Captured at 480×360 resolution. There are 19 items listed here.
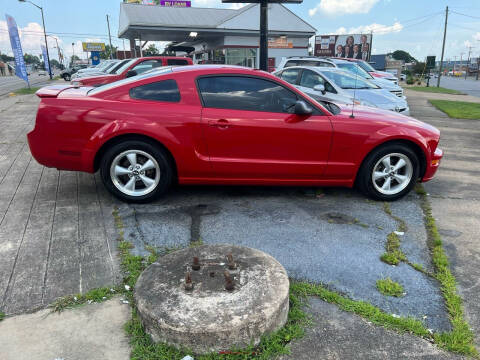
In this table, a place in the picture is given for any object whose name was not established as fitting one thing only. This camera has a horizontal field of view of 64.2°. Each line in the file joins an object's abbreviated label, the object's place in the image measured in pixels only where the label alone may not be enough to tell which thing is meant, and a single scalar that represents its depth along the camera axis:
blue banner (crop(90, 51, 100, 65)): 51.31
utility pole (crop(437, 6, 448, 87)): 39.62
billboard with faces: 46.59
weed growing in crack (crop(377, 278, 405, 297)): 2.93
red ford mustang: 4.27
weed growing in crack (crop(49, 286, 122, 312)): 2.70
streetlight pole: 43.31
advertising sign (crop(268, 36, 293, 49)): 31.89
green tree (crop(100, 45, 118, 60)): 75.49
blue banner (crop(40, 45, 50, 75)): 43.41
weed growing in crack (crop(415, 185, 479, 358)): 2.40
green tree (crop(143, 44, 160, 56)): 66.97
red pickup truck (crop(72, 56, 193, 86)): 11.62
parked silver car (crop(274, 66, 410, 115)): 8.77
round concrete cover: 2.26
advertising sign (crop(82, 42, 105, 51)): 78.12
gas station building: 27.72
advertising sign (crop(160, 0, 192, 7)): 44.15
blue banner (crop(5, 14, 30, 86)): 19.94
